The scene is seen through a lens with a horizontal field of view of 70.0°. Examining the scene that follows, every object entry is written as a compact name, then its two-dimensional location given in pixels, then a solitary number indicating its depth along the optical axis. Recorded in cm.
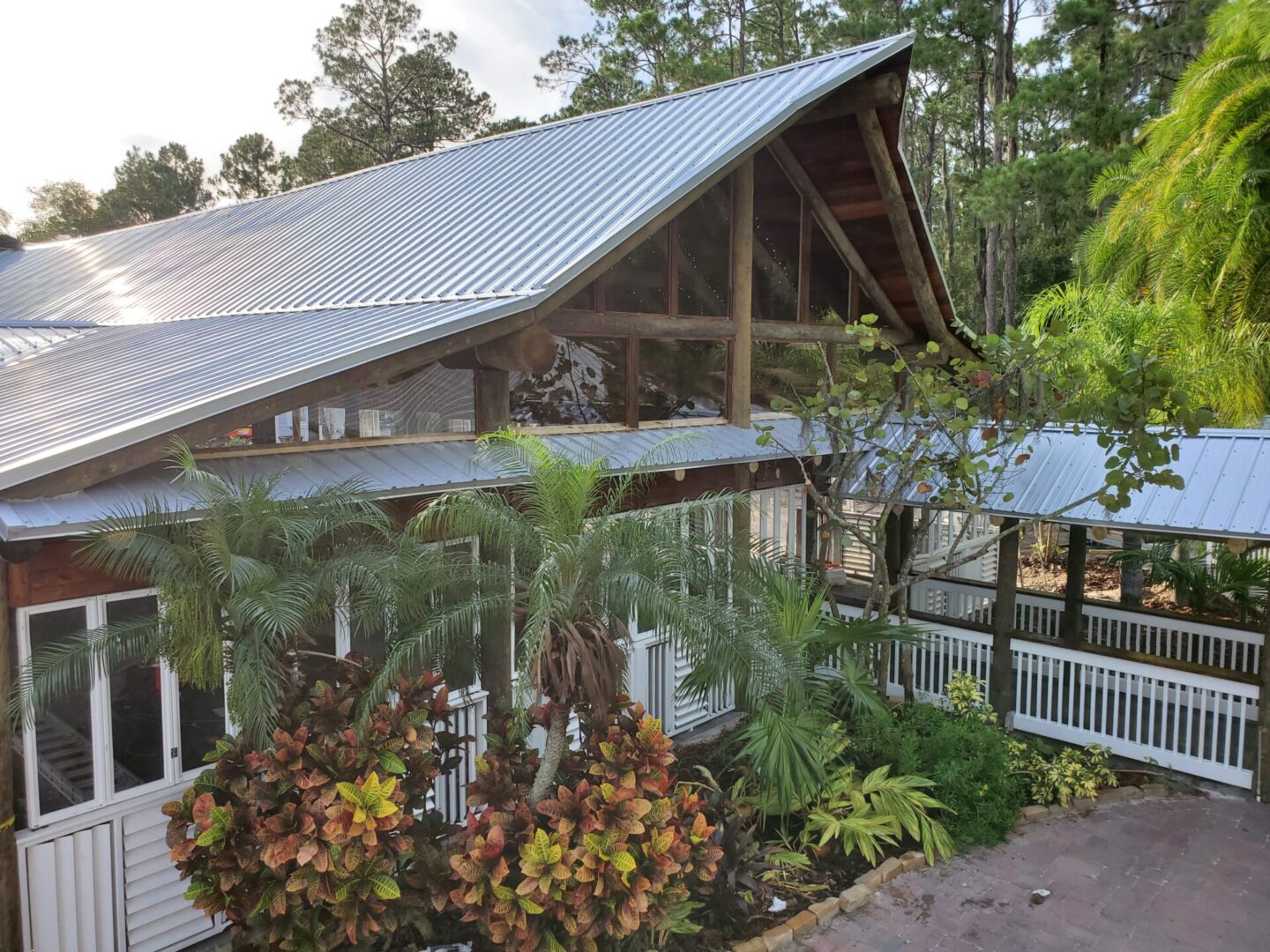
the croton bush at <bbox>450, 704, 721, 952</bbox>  492
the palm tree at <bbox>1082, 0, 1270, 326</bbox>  1243
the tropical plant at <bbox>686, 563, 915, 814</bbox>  533
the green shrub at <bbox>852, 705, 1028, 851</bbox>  712
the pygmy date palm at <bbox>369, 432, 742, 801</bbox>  494
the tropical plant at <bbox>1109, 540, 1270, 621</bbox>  1094
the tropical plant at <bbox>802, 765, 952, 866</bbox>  674
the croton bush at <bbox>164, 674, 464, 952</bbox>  472
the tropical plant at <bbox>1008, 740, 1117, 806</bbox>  778
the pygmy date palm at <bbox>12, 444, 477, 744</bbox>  450
